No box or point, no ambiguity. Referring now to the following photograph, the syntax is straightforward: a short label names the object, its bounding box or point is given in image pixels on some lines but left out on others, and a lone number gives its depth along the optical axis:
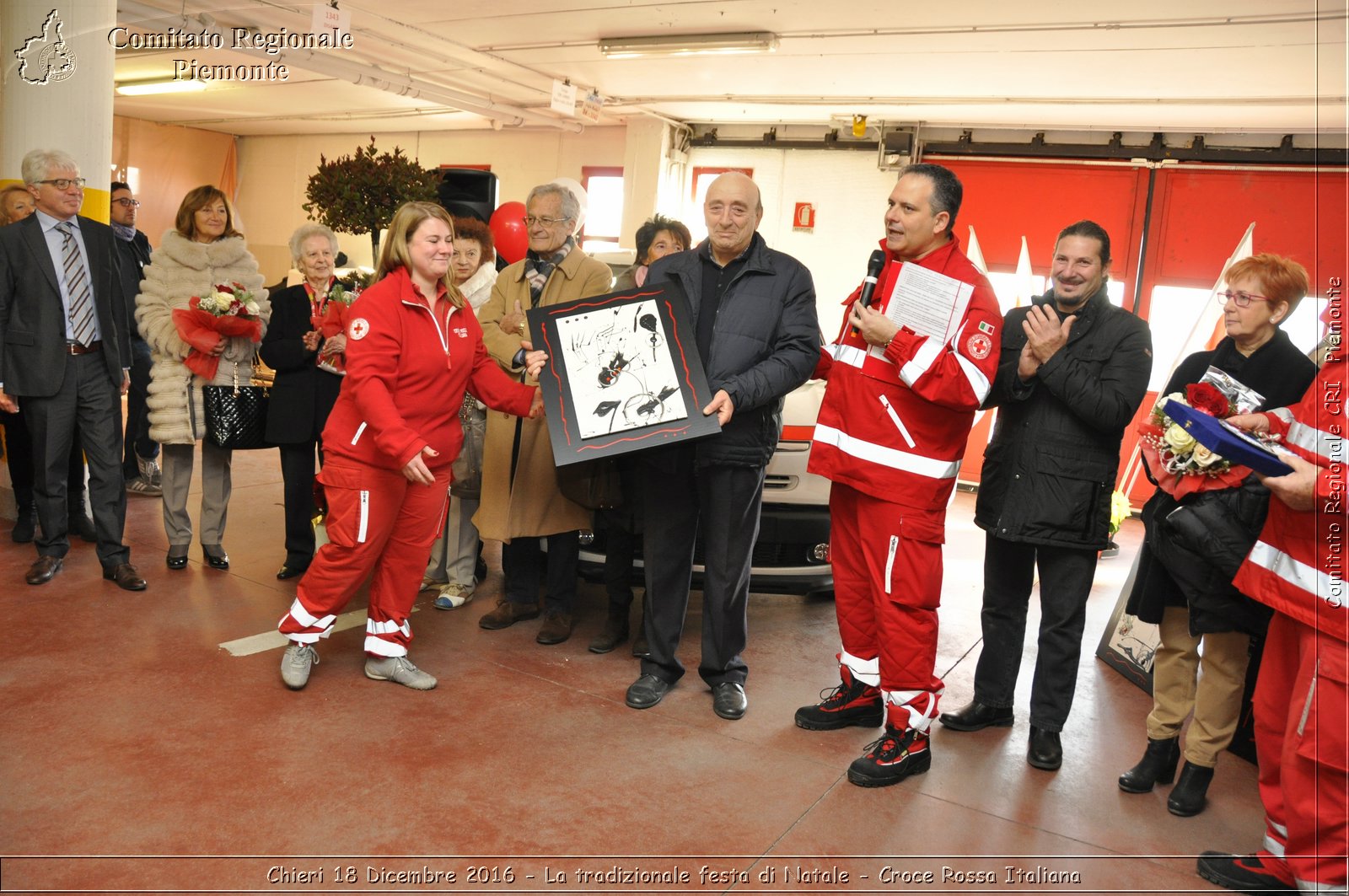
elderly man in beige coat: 4.23
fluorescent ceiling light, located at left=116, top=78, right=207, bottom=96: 12.95
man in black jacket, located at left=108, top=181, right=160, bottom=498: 6.57
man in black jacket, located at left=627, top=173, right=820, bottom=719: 3.61
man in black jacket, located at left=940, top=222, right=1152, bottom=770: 3.30
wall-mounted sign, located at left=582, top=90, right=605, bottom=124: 10.68
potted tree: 5.43
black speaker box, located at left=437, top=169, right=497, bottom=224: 8.28
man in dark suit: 4.42
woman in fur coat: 4.88
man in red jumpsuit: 3.20
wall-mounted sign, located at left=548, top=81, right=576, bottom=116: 9.72
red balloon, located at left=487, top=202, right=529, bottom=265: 8.16
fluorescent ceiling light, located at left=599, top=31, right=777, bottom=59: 7.94
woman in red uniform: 3.53
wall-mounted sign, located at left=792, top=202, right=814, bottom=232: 11.34
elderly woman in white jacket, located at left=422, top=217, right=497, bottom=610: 4.79
